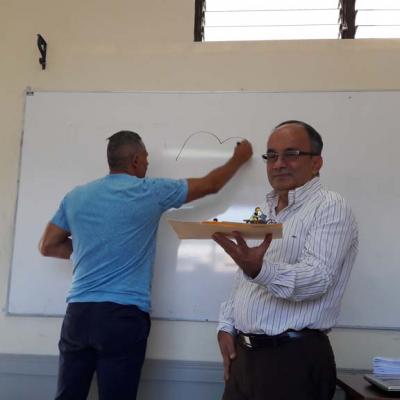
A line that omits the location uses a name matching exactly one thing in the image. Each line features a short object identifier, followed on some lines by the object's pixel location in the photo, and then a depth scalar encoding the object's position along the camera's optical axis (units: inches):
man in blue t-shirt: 64.8
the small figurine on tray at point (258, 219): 52.1
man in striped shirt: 47.5
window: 89.4
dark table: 55.5
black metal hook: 90.4
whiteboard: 81.0
